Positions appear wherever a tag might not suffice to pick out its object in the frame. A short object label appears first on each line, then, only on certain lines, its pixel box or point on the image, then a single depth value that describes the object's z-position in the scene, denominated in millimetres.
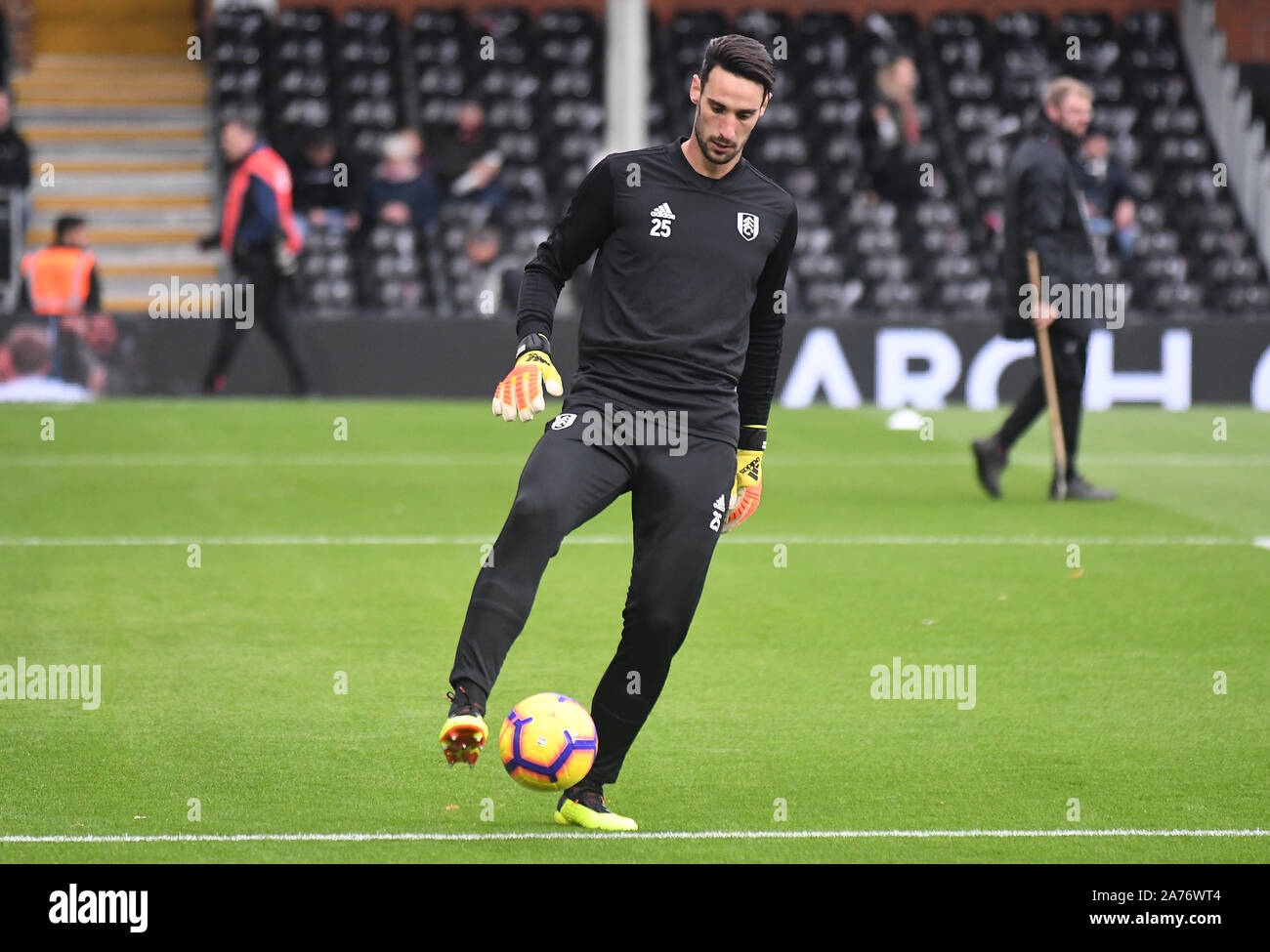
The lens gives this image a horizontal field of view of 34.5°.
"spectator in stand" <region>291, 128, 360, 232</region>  21734
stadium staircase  23719
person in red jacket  18547
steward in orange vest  19625
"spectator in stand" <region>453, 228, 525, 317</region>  21188
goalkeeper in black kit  5387
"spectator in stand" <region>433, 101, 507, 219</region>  22875
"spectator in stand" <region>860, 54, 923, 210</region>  23078
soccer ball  5270
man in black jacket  12289
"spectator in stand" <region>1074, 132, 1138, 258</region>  21844
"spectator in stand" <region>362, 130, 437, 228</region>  22312
